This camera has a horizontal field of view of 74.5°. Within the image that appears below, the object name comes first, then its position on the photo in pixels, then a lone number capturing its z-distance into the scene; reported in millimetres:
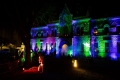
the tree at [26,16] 8916
